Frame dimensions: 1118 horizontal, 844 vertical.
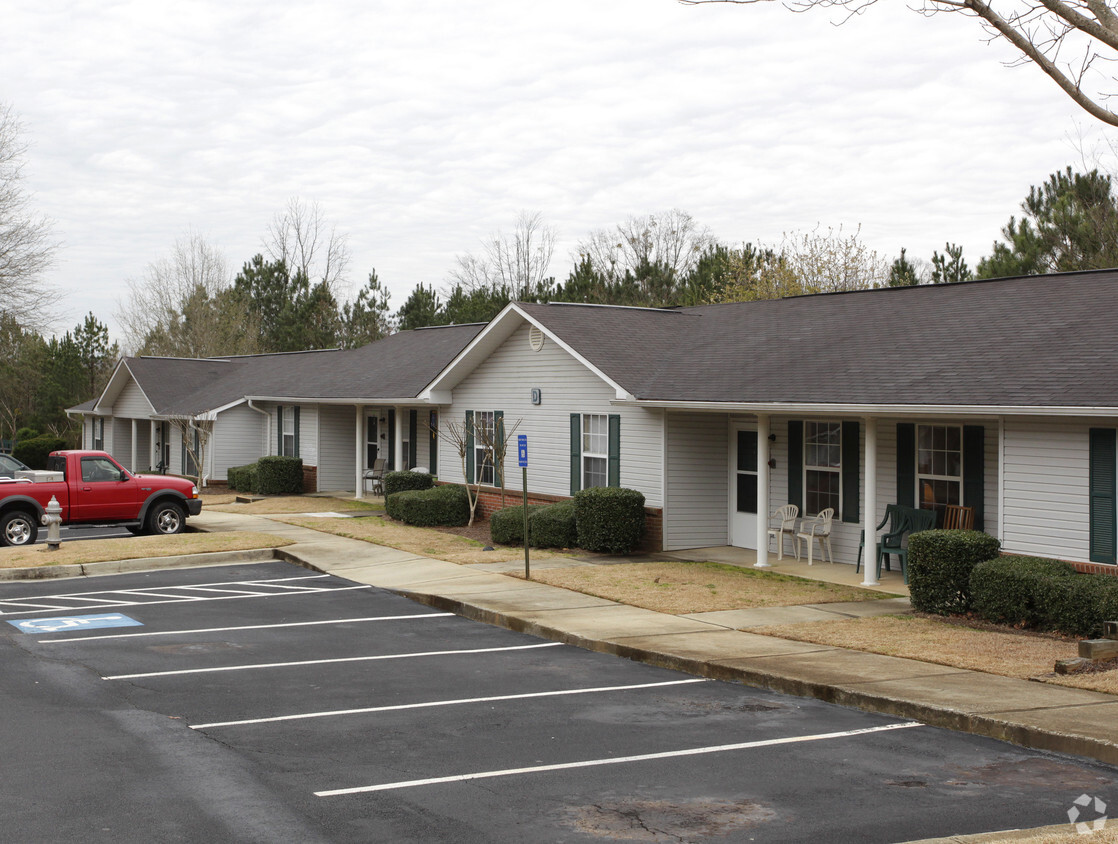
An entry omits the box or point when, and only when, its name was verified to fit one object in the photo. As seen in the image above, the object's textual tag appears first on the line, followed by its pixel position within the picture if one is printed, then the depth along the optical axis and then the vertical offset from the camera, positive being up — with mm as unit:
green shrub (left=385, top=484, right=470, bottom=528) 24266 -1522
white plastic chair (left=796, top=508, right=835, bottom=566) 18188 -1525
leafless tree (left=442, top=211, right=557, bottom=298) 64125 +9102
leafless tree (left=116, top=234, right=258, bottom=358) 60250 +6116
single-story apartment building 13750 +437
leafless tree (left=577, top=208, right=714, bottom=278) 61969 +10310
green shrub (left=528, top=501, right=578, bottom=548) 20375 -1660
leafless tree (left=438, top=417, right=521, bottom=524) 23781 -193
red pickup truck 20703 -1184
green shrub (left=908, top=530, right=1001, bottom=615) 13734 -1580
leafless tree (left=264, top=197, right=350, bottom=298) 67500 +10709
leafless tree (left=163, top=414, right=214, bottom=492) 34750 -70
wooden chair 15773 -1160
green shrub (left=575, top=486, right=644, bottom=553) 19469 -1431
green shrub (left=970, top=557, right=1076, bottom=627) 12758 -1736
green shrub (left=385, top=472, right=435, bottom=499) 26828 -1093
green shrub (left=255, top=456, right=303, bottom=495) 32188 -1137
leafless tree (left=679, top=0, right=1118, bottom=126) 10297 +3711
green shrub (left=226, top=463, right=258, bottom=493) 33031 -1238
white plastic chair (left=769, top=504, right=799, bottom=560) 18672 -1506
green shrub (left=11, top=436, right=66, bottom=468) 46156 -523
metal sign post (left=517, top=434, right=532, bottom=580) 16953 -307
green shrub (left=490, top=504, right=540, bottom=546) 20766 -1674
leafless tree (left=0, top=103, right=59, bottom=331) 40531 +5912
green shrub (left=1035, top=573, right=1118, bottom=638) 11812 -1784
